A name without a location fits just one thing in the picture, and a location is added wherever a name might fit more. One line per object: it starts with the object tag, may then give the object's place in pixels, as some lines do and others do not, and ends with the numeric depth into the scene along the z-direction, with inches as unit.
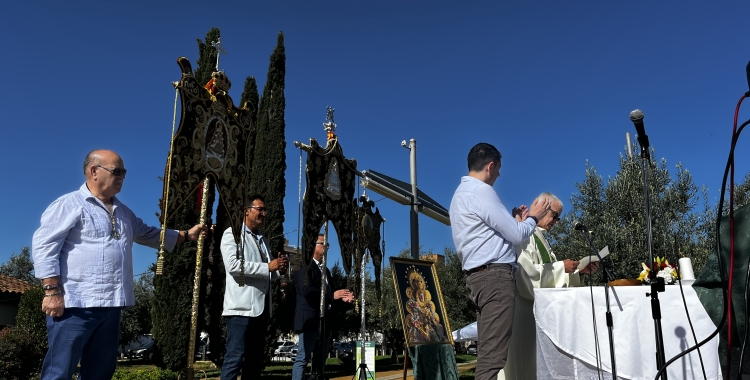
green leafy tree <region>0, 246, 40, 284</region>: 1512.1
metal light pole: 386.0
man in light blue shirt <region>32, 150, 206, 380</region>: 113.7
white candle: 184.2
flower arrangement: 186.3
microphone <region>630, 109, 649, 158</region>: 119.6
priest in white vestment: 179.5
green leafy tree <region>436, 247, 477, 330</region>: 827.4
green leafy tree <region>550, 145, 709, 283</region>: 490.0
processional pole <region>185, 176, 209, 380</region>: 172.1
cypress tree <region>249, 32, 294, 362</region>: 580.3
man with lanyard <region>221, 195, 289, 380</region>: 173.8
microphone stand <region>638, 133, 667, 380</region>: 111.5
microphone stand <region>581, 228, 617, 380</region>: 146.0
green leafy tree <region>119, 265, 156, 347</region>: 1088.8
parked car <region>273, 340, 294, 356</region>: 1466.5
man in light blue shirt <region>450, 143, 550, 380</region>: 141.8
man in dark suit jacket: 223.0
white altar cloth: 156.0
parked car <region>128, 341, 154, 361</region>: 1520.2
